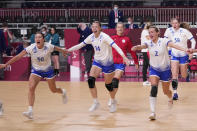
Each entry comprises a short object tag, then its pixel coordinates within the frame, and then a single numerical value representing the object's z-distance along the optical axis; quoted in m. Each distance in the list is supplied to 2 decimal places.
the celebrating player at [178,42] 15.57
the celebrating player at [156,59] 11.96
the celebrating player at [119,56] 13.47
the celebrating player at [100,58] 13.06
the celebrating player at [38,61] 12.30
